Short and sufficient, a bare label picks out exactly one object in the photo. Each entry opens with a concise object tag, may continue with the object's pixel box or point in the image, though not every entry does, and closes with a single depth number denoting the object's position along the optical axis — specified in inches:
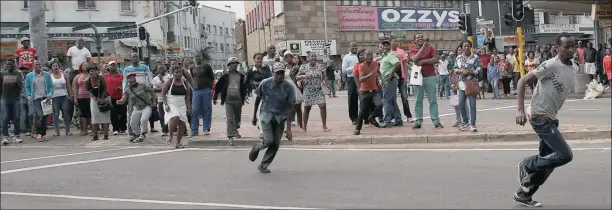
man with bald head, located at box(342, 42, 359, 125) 523.2
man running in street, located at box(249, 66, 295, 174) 349.1
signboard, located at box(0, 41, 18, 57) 785.1
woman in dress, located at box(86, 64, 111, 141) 507.2
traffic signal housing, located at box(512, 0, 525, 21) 822.5
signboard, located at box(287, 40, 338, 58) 1833.2
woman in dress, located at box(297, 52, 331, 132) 494.0
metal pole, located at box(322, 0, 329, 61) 1868.8
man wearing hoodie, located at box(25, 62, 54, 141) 523.4
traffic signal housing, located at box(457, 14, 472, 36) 995.4
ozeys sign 1979.6
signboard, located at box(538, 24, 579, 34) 1989.5
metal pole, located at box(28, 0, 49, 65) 553.9
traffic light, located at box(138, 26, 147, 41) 969.2
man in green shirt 480.7
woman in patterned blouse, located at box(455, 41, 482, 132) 440.5
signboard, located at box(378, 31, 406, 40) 1959.2
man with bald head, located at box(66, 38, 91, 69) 620.1
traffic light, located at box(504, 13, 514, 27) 850.8
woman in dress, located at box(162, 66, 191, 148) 458.6
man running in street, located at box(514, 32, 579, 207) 242.8
